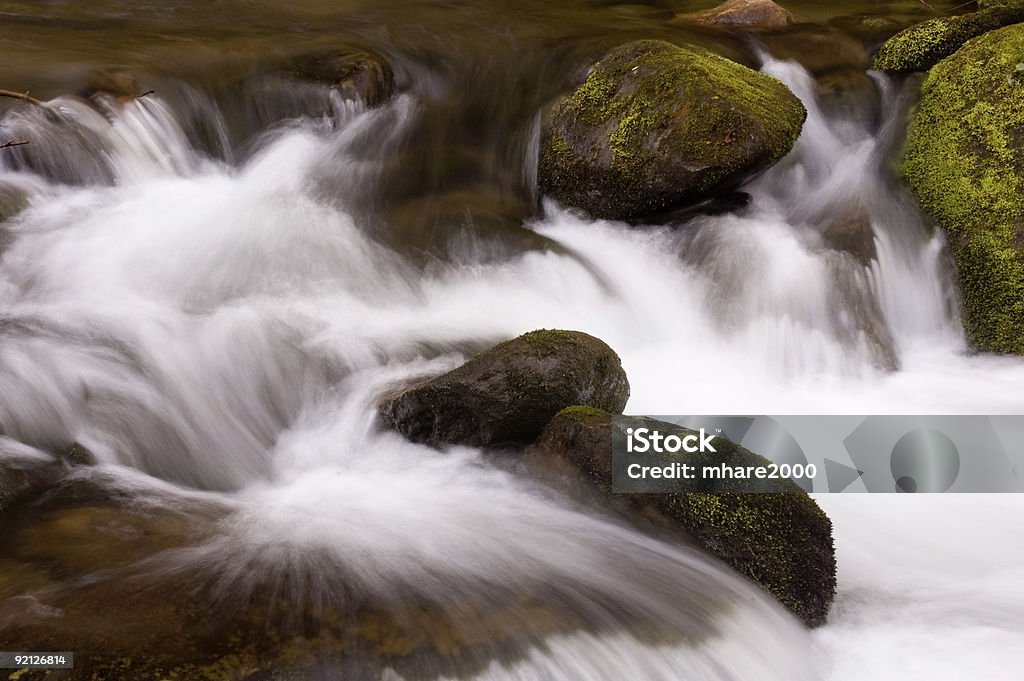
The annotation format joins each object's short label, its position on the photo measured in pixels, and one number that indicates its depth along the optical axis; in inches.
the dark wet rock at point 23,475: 150.6
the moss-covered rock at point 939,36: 290.0
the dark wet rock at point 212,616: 117.5
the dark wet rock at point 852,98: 298.5
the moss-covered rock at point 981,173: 245.0
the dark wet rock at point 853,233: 256.5
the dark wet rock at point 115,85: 257.0
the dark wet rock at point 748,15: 338.3
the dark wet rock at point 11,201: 223.9
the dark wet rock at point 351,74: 281.4
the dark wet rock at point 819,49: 316.8
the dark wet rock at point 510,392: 172.4
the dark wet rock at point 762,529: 148.2
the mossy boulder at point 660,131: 244.2
